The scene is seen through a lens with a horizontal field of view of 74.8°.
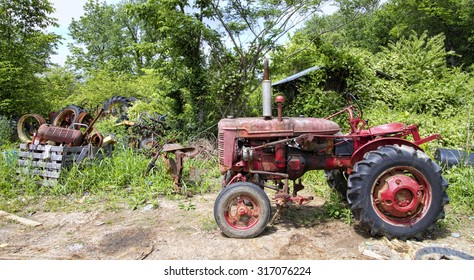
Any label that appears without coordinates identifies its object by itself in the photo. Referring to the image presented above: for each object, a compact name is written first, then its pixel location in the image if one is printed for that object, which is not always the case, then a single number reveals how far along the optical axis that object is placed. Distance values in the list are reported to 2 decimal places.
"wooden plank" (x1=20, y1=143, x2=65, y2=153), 5.15
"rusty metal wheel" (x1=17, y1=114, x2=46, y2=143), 6.09
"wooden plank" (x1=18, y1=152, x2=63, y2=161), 5.13
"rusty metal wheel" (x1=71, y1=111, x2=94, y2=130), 6.10
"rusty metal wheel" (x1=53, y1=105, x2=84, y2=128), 6.17
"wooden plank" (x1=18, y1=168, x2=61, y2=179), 5.04
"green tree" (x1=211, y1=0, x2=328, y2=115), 8.03
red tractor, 3.13
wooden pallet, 5.09
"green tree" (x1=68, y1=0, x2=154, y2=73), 27.62
